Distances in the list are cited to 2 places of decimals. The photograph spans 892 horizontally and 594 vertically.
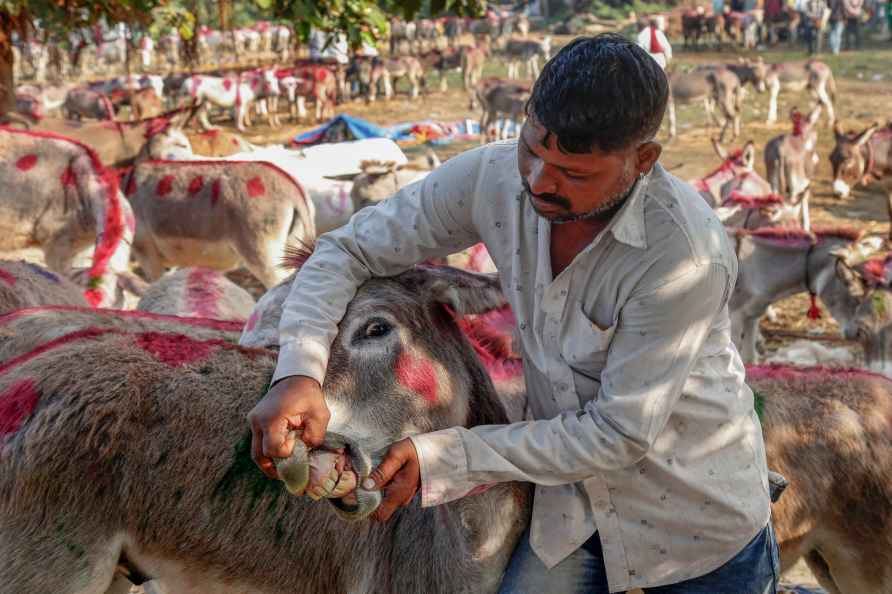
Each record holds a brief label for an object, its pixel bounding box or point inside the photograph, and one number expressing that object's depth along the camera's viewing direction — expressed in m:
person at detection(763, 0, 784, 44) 36.12
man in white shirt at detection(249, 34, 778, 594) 1.86
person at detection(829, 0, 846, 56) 31.80
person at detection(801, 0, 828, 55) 32.41
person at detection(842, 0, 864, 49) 31.92
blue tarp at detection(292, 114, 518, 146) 17.94
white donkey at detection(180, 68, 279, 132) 25.20
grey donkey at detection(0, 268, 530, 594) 2.28
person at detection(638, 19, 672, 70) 14.03
